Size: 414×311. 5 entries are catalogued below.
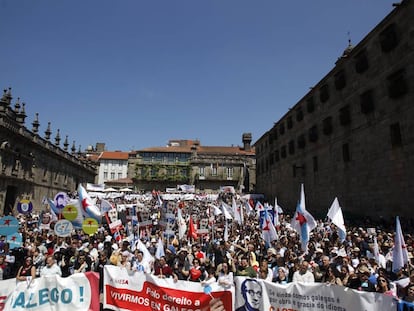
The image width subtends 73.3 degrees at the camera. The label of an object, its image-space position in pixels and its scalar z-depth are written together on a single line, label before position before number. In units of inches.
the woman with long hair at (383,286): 201.5
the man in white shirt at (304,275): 238.7
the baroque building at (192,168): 2332.7
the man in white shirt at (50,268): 256.4
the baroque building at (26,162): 940.6
